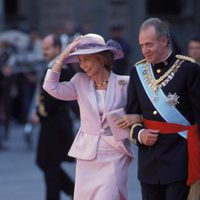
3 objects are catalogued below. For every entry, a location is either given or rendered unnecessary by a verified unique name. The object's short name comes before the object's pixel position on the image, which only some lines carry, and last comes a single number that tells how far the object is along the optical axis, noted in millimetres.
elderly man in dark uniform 12648
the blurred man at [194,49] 17187
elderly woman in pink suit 13516
